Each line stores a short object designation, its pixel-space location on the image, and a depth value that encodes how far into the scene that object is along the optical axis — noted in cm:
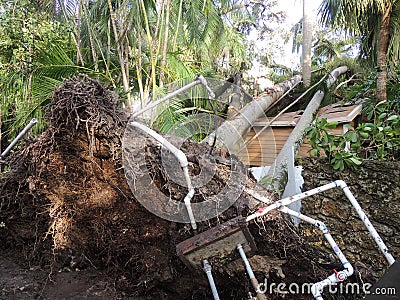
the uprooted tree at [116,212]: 200
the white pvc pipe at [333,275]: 157
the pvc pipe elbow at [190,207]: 188
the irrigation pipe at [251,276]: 172
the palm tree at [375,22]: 516
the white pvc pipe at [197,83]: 219
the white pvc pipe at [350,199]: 186
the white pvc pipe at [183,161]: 181
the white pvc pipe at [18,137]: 212
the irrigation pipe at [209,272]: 172
